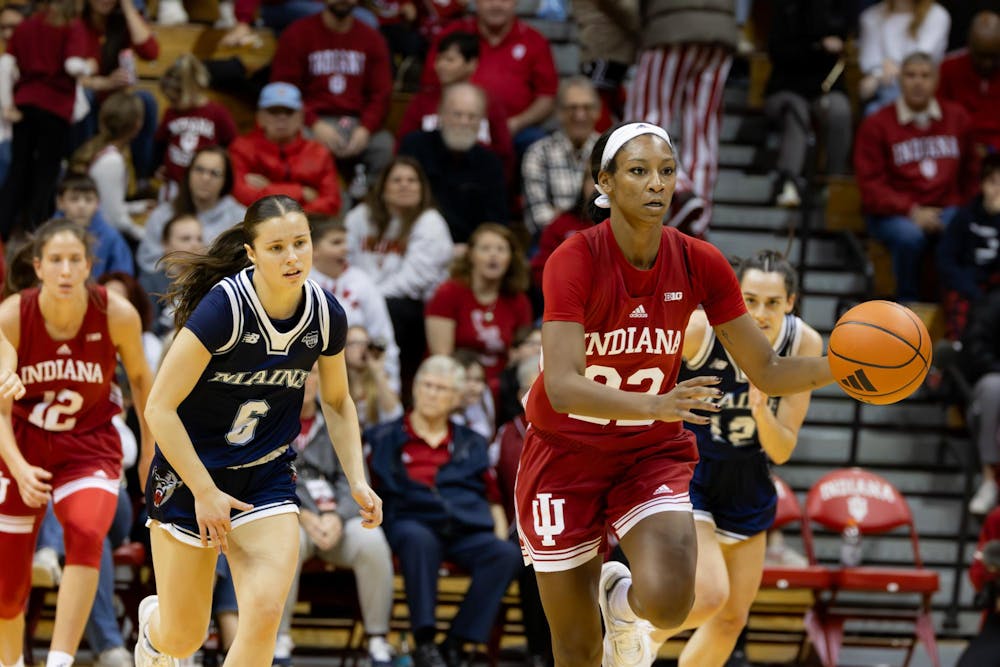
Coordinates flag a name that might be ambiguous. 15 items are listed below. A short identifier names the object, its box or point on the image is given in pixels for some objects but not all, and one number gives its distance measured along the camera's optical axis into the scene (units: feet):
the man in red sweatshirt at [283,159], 61.16
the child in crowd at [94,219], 55.57
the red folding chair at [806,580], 50.29
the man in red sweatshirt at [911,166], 65.10
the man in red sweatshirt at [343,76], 65.67
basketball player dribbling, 30.66
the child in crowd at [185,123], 62.54
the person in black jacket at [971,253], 61.62
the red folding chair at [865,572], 50.74
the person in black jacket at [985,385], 57.26
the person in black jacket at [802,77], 67.97
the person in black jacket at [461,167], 61.62
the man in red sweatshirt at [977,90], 70.74
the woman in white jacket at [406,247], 58.80
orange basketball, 29.43
